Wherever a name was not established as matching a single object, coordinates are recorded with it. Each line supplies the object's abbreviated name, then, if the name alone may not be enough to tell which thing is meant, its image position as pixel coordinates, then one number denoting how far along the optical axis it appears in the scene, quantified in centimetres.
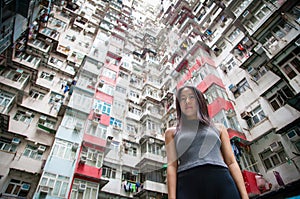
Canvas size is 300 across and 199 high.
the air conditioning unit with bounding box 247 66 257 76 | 1096
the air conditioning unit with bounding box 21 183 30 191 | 919
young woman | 125
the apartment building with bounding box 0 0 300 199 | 873
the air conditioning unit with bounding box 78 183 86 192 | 956
